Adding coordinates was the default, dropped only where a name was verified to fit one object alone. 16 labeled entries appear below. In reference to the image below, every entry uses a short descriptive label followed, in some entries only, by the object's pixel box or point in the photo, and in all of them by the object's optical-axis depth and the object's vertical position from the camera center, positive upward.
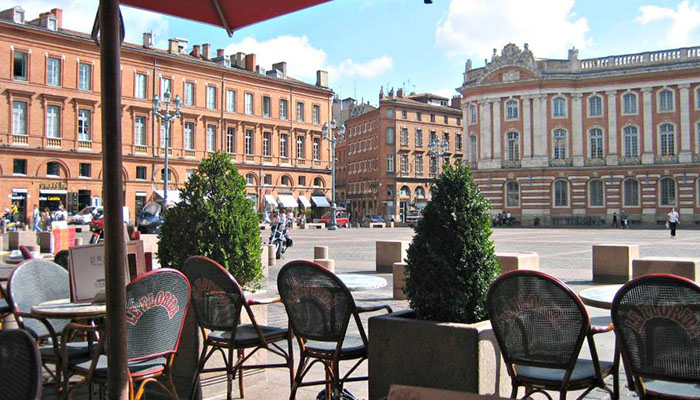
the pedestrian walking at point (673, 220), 33.28 -0.59
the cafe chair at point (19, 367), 2.35 -0.57
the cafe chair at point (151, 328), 3.80 -0.71
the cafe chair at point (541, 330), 3.58 -0.69
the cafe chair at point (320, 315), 4.18 -0.69
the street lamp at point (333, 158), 41.53 +3.87
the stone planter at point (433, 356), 3.71 -0.88
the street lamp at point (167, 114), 34.72 +5.80
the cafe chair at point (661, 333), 3.30 -0.65
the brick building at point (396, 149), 78.38 +7.78
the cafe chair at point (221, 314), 4.48 -0.74
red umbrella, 2.69 +0.07
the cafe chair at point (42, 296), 4.47 -0.66
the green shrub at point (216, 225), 5.21 -0.11
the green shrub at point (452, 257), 3.99 -0.30
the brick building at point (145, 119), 45.34 +7.82
